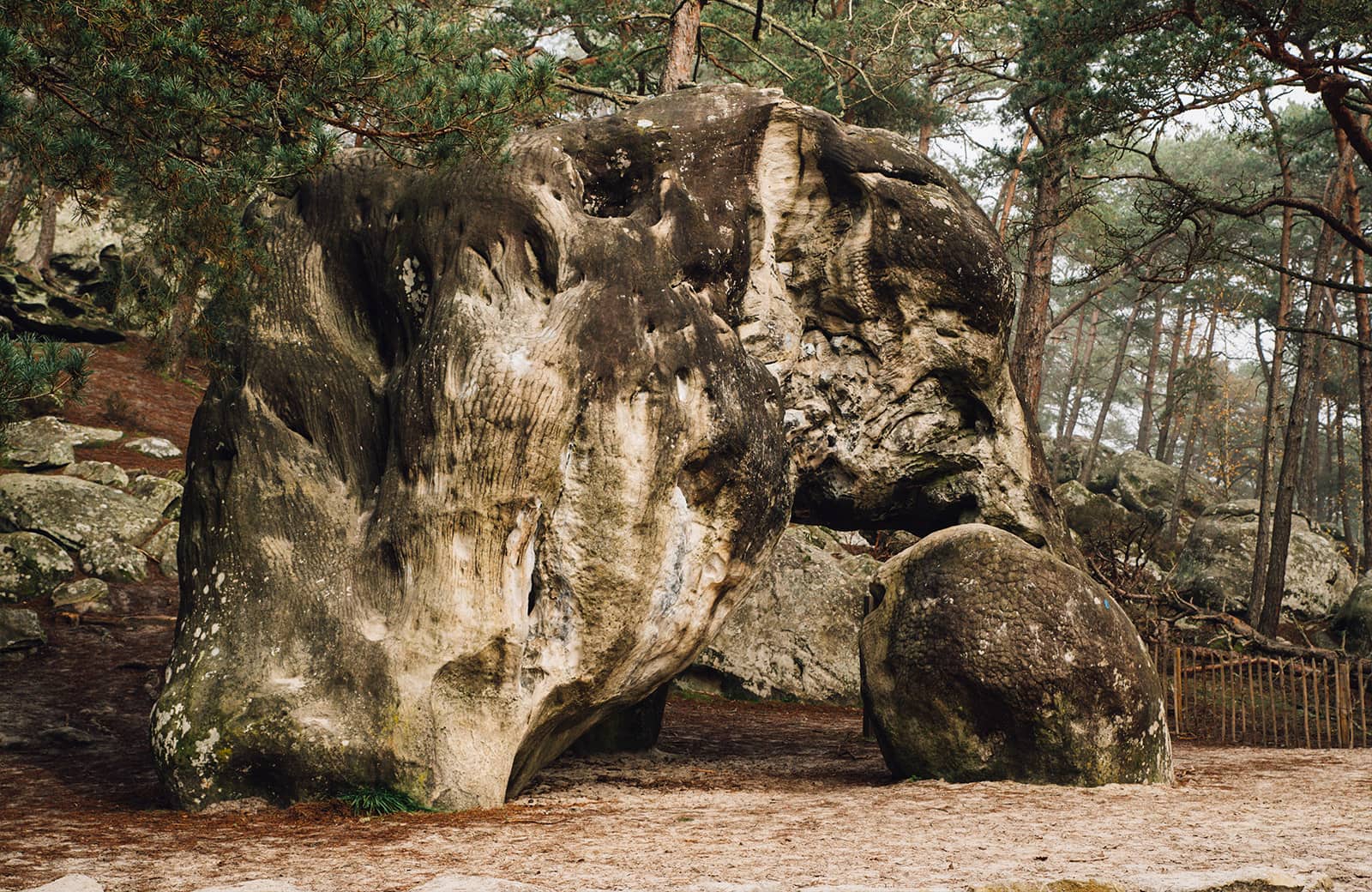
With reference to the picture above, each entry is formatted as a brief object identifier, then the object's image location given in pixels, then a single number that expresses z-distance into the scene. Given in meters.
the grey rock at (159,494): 13.26
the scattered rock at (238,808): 5.62
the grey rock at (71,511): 11.70
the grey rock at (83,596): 11.06
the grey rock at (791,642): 12.77
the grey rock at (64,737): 7.82
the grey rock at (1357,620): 15.35
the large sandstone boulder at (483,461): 5.84
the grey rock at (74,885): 3.63
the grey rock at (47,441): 13.38
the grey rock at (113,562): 11.78
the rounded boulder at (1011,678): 6.74
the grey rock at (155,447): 14.99
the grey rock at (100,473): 13.37
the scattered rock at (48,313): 16.98
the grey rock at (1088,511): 22.64
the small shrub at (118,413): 15.88
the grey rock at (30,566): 11.08
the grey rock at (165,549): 12.39
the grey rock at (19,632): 9.73
